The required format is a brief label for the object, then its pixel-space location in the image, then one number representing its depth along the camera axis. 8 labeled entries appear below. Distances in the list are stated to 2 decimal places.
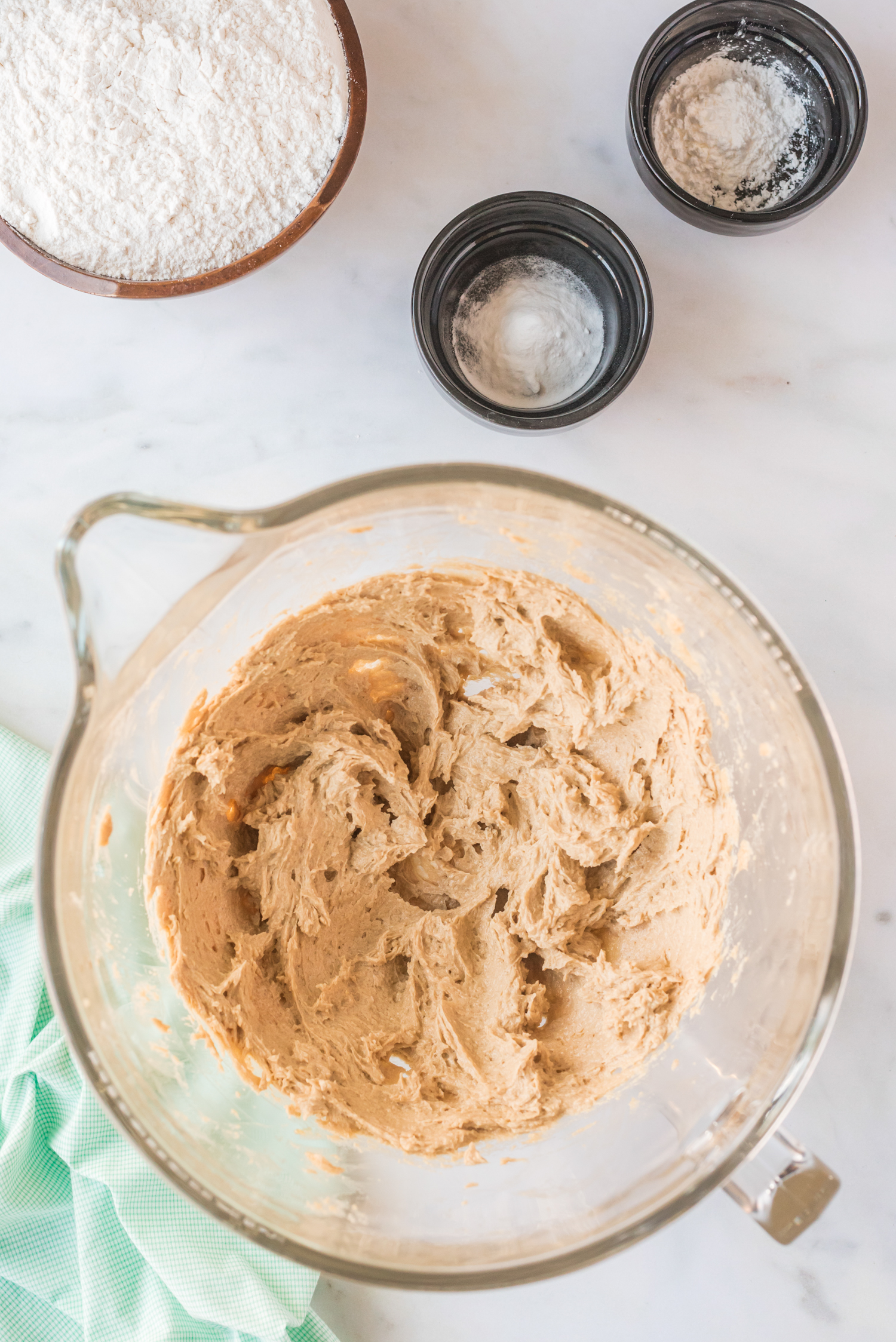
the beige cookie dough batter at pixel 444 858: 0.55
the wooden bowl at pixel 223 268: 0.57
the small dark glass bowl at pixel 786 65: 0.58
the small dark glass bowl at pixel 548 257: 0.57
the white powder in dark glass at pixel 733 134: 0.59
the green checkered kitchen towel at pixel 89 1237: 0.58
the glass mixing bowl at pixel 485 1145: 0.51
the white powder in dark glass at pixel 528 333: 0.59
